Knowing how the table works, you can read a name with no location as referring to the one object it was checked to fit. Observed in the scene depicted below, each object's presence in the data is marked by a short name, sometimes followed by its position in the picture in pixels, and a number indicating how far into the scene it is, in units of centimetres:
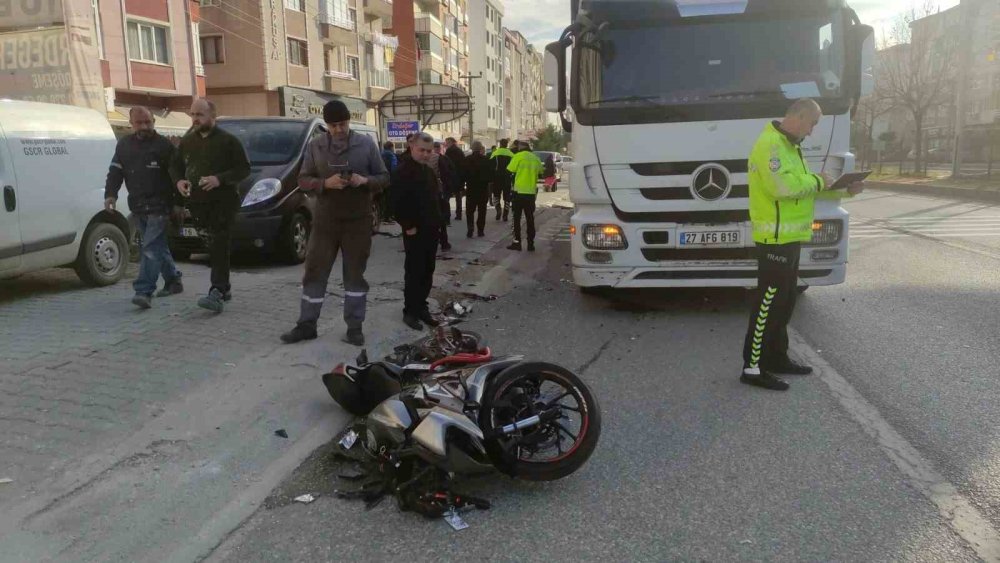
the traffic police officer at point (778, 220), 477
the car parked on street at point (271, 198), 923
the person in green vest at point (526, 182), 1193
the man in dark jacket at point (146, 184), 654
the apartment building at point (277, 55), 3375
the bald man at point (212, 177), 634
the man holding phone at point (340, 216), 581
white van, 671
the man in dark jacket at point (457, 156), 1475
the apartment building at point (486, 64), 8406
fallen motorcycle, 342
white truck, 655
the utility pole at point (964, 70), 2745
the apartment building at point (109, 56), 1914
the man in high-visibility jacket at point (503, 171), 1551
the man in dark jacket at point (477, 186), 1430
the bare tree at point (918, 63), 3353
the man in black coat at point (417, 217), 657
